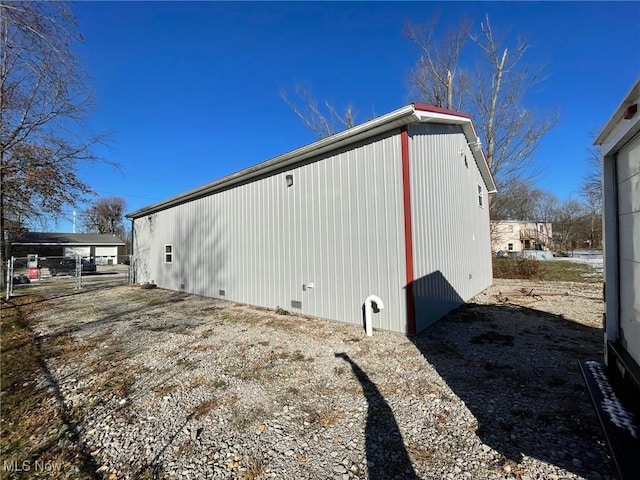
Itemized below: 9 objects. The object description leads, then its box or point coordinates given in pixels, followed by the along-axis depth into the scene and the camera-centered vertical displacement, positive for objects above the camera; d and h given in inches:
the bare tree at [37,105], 208.1 +158.7
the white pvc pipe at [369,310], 190.6 -44.4
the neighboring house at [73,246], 1119.0 +13.3
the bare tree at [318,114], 652.7 +301.9
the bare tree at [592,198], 919.7 +150.6
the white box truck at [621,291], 68.1 -15.7
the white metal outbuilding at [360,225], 195.0 +17.0
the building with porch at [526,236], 1222.1 +24.0
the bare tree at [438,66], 581.3 +371.4
